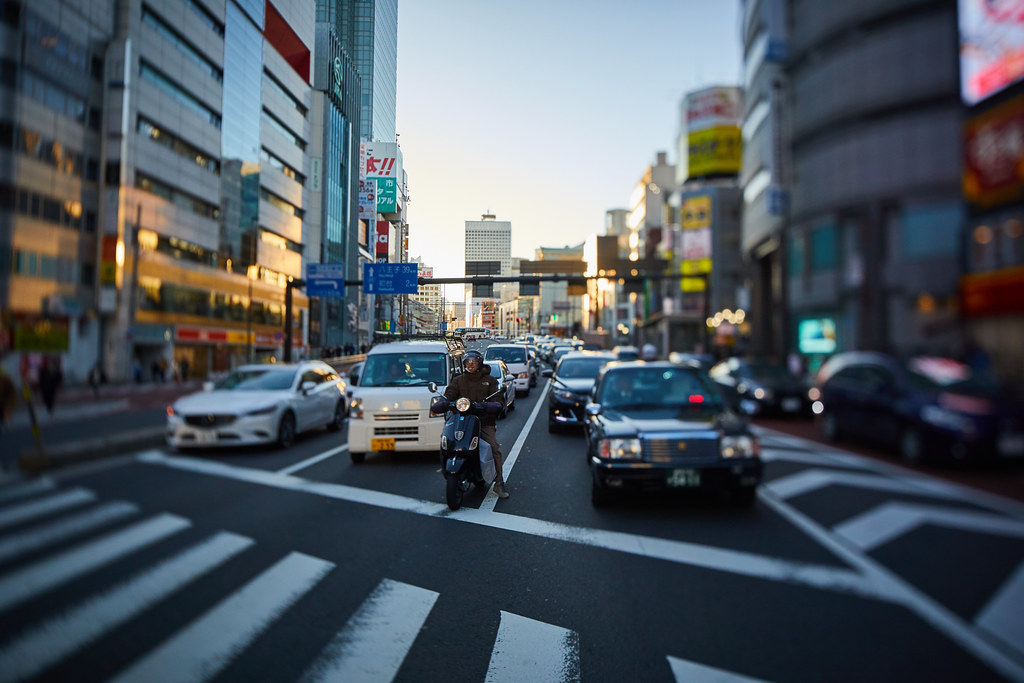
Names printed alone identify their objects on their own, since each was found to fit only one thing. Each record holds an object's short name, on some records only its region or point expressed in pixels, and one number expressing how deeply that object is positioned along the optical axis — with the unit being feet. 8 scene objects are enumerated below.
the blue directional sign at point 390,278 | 142.20
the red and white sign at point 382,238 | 383.65
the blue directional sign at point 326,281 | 124.47
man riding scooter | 26.45
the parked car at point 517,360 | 85.56
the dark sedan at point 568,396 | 44.50
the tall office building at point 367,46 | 393.29
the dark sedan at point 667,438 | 16.10
